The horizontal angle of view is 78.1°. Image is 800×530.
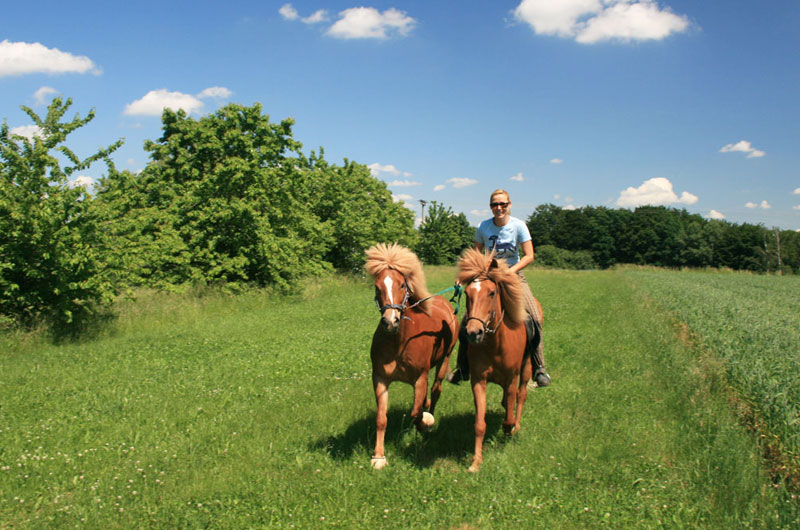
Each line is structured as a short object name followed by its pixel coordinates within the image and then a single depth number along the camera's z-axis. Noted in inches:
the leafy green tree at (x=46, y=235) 442.0
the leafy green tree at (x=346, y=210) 1325.0
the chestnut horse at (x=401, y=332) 204.1
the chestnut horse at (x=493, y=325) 199.0
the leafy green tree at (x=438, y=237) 2758.4
